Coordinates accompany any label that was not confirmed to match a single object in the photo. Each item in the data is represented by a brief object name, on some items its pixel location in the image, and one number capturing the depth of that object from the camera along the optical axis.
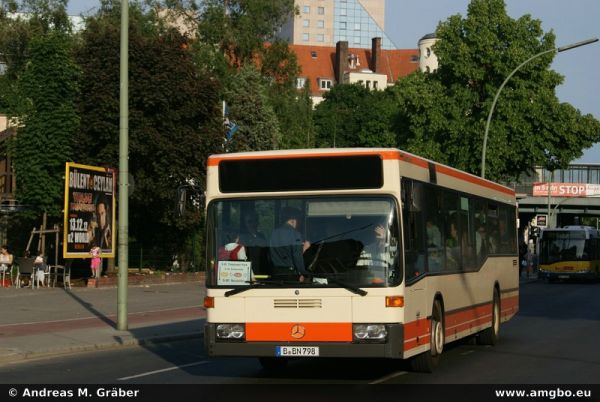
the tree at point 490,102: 60.78
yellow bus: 58.75
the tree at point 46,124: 40.12
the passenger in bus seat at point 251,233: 13.21
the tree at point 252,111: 67.88
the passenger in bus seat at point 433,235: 14.91
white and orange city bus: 12.96
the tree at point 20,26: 69.31
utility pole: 21.55
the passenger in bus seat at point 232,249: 13.34
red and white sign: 107.06
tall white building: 174.88
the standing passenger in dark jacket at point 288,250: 13.09
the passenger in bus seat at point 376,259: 13.02
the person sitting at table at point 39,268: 37.22
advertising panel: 35.47
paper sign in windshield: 13.31
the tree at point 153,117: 43.12
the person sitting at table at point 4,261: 38.68
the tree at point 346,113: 108.75
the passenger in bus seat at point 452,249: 16.17
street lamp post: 37.80
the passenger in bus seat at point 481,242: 18.45
